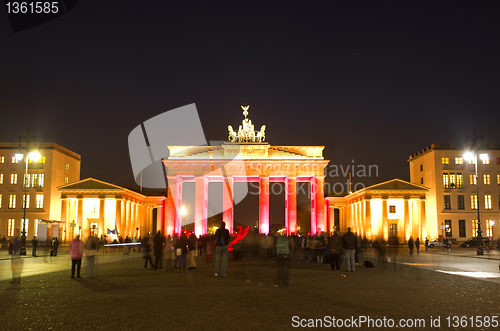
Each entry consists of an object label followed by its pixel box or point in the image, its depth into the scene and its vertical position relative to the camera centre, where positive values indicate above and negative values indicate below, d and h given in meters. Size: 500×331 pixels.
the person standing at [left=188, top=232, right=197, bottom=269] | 21.95 -1.18
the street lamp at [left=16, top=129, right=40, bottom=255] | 36.31 +4.94
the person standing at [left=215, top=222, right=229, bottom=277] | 17.98 -0.93
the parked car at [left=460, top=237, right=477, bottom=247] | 55.86 -2.43
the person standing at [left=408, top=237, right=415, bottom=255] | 38.69 -1.76
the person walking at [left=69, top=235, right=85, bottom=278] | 17.86 -1.11
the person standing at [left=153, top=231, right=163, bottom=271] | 21.38 -1.21
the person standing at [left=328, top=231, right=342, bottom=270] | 20.88 -1.14
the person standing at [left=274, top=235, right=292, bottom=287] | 14.62 -1.17
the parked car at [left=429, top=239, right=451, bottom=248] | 56.07 -2.59
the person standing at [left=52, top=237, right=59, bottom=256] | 35.94 -1.82
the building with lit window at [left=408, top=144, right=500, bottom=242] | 68.69 +4.49
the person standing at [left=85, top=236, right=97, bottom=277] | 18.50 -1.13
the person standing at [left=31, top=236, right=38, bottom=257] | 36.33 -1.84
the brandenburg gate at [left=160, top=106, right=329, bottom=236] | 71.50 +8.09
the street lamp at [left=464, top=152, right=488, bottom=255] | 35.59 +4.93
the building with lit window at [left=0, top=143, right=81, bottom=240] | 70.50 +4.58
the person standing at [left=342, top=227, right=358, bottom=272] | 19.89 -1.00
